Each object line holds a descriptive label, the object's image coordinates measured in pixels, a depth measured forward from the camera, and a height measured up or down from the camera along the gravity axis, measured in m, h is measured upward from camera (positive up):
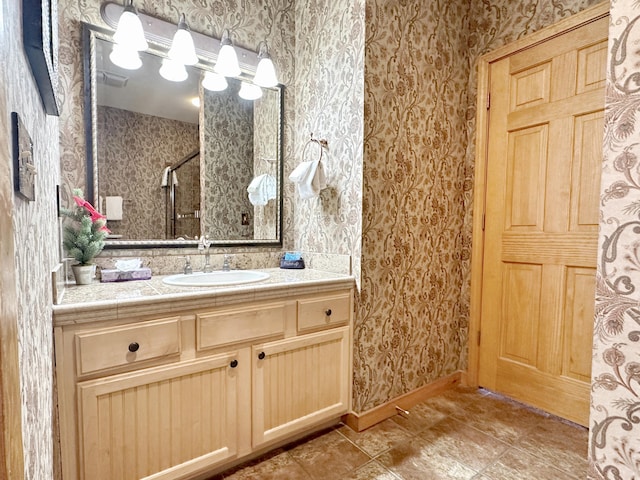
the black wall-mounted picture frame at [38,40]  0.54 +0.30
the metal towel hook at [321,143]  2.00 +0.47
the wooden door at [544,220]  1.79 +0.03
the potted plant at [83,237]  1.47 -0.08
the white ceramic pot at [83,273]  1.45 -0.23
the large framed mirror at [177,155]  1.65 +0.36
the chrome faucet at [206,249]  1.91 -0.16
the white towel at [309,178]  1.87 +0.25
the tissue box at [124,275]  1.54 -0.25
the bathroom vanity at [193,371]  1.13 -0.60
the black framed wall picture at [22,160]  0.45 +0.09
